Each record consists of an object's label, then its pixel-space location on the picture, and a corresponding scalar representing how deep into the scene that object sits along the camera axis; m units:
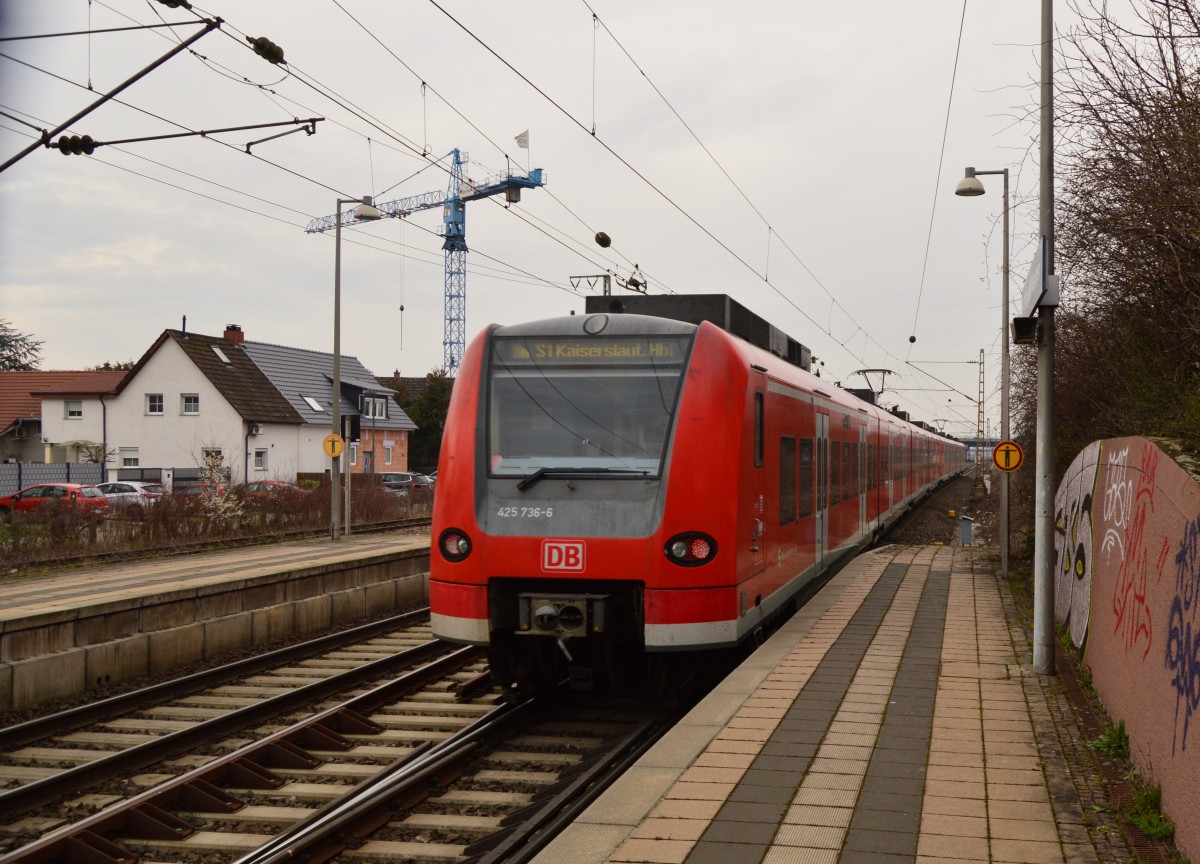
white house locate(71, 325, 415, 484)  46.62
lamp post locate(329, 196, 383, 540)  25.36
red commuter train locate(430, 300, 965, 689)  8.04
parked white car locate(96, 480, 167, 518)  31.70
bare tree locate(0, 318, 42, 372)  55.66
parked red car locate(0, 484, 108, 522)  29.97
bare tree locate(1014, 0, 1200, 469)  7.89
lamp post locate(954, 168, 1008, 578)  17.22
